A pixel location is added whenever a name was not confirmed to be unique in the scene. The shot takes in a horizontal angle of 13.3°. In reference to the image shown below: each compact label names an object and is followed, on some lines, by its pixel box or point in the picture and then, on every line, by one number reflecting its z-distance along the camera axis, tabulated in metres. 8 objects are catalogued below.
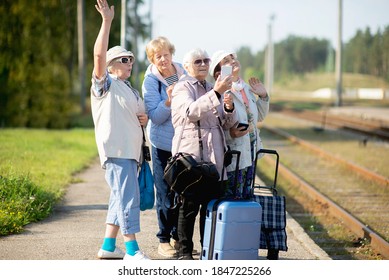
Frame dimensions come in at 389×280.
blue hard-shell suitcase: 12.48
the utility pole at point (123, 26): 54.19
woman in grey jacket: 12.68
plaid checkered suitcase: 13.81
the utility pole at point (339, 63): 70.59
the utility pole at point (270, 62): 103.10
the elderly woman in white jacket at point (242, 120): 13.25
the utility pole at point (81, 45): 63.55
